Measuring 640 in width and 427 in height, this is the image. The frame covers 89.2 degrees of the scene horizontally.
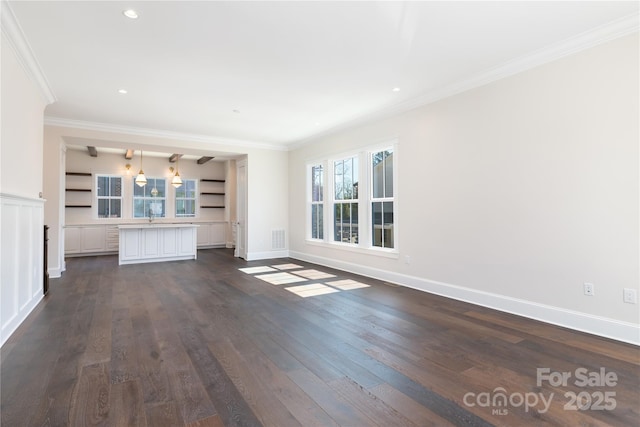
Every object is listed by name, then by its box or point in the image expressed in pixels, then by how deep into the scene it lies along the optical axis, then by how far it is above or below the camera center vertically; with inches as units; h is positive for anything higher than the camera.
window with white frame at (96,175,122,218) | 363.9 +26.6
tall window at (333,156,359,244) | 238.4 +12.7
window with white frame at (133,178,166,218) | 382.3 +23.6
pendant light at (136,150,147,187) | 330.3 +40.5
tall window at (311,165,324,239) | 276.7 +13.0
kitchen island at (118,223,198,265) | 278.7 -21.8
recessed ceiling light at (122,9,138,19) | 102.1 +65.4
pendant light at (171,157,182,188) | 340.5 +39.3
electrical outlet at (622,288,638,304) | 108.9 -27.4
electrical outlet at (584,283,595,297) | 118.1 -27.2
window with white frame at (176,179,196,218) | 407.5 +24.7
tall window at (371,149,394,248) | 206.5 +11.9
